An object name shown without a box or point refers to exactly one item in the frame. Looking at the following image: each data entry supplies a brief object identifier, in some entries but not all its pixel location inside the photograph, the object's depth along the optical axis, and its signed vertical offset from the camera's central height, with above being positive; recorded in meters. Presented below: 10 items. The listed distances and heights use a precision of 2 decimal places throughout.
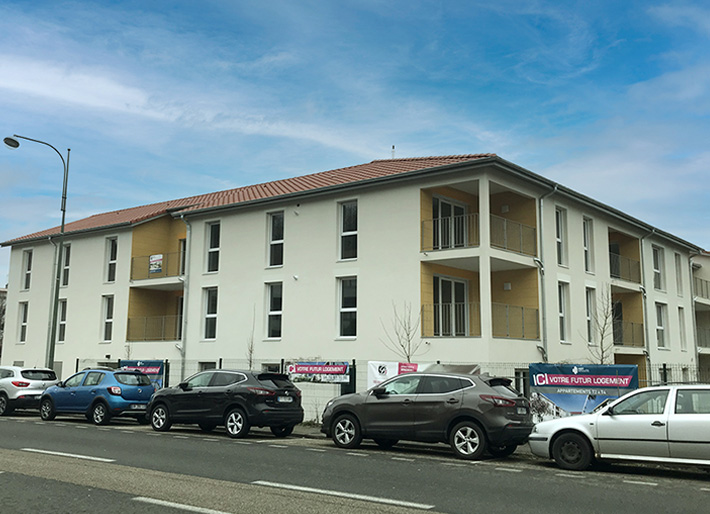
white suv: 21.47 -0.81
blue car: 18.69 -0.91
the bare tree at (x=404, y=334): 20.12 +0.87
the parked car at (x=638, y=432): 10.37 -1.02
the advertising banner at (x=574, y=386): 15.15 -0.44
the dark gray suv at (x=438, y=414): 12.49 -0.93
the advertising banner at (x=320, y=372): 19.66 -0.25
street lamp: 23.08 +5.11
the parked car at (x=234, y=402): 15.88 -0.93
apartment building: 20.64 +3.00
